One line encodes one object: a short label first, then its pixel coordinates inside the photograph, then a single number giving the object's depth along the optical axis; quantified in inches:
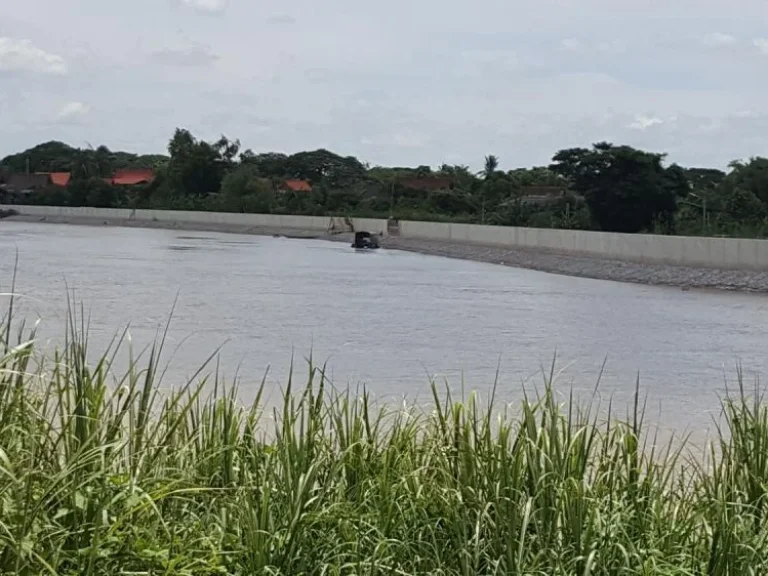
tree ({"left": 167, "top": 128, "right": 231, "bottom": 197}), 5930.1
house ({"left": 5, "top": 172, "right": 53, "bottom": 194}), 6688.0
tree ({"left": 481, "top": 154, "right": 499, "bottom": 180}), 5260.8
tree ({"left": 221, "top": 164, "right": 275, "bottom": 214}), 5024.6
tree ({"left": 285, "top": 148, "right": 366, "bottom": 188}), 6569.9
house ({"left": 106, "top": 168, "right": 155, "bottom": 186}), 6878.9
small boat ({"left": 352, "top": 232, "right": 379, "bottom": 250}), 3186.5
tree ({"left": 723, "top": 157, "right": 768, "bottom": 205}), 3061.0
